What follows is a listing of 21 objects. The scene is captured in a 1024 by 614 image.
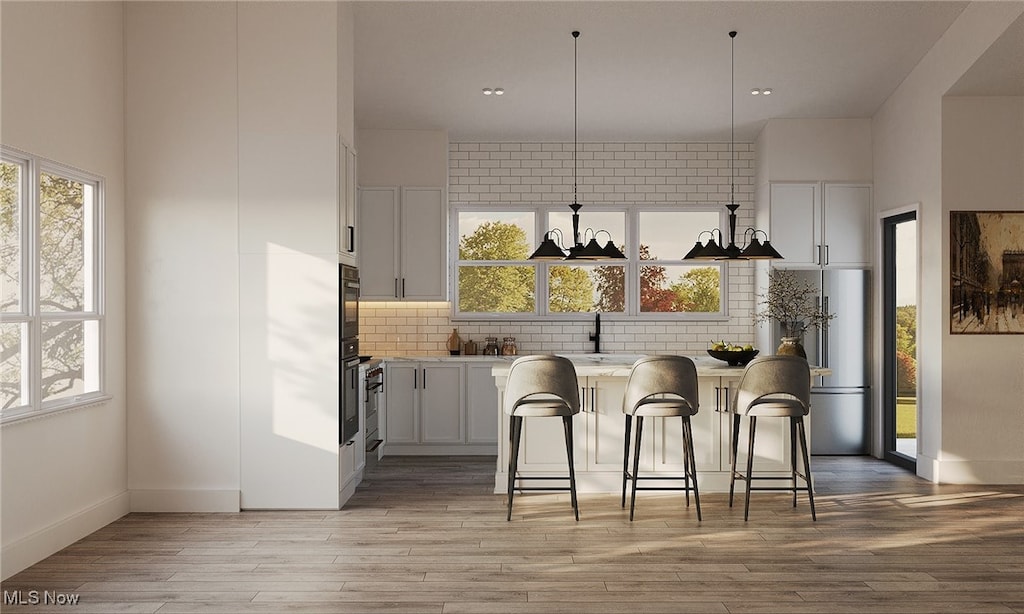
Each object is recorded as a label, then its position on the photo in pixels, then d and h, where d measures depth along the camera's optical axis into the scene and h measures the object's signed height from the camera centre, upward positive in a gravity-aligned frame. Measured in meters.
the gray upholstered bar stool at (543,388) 5.34 -0.54
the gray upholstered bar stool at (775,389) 5.41 -0.56
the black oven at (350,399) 5.74 -0.67
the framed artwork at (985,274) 6.63 +0.21
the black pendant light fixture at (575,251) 5.95 +0.37
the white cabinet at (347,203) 5.72 +0.70
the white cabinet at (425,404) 7.93 -0.94
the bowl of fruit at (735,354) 6.17 -0.38
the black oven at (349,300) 5.77 +0.03
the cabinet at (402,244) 8.20 +0.58
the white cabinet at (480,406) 7.93 -0.96
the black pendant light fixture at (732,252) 5.91 +0.36
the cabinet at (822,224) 8.00 +0.73
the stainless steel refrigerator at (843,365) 7.85 -0.59
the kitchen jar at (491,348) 8.39 -0.44
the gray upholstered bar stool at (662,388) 5.42 -0.55
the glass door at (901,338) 7.24 -0.32
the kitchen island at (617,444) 6.15 -1.03
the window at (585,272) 8.63 +0.32
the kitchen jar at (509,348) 8.41 -0.45
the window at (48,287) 4.34 +0.10
